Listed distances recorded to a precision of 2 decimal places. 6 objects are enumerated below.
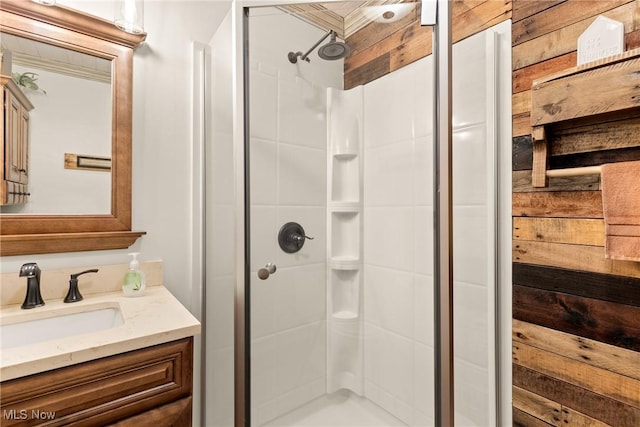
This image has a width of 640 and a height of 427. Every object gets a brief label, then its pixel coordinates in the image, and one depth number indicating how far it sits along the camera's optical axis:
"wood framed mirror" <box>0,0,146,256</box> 1.09
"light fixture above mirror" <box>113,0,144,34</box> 1.24
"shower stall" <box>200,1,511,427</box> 1.03
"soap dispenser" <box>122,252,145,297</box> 1.16
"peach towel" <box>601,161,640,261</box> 0.89
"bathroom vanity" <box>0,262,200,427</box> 0.70
